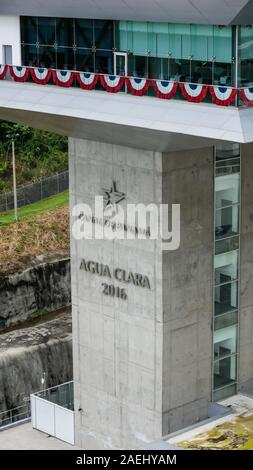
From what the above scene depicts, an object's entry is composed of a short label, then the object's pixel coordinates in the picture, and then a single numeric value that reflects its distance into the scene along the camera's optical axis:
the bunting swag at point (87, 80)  38.94
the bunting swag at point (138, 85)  37.31
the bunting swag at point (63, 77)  39.81
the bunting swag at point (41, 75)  40.47
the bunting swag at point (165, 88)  36.50
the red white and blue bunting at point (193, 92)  35.72
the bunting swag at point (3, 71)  41.94
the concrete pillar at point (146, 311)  39.31
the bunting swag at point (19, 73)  41.16
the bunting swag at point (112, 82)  38.09
